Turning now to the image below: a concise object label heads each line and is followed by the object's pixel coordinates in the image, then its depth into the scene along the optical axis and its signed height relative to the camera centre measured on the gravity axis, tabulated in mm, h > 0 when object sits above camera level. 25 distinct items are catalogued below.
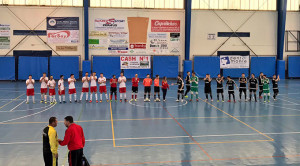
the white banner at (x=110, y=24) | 36594 +4831
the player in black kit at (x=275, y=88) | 23008 -1509
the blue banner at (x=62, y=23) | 35875 +4854
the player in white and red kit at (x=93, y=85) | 22006 -1258
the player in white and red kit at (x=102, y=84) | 21781 -1188
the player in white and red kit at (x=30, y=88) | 21406 -1423
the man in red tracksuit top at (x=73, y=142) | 8383 -1967
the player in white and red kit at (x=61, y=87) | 21234 -1342
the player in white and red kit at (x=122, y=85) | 22078 -1259
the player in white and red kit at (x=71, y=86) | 21414 -1311
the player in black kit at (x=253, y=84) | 22531 -1193
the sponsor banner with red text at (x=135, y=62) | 37156 +544
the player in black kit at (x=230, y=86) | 22078 -1322
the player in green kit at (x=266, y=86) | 22297 -1320
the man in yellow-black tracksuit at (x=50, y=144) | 8383 -2005
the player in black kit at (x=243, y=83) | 22031 -1102
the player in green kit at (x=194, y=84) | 22692 -1216
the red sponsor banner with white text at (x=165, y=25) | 37469 +4793
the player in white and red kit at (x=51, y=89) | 21031 -1476
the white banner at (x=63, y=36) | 36000 +3419
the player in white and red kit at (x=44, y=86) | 21375 -1307
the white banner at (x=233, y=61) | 38812 +699
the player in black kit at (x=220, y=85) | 22359 -1271
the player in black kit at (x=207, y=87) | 22512 -1415
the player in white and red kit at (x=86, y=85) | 21805 -1252
